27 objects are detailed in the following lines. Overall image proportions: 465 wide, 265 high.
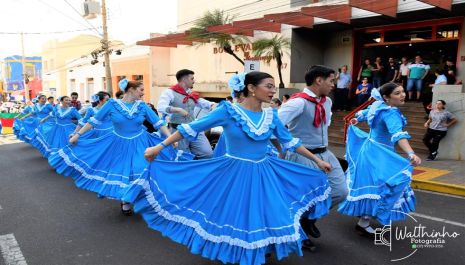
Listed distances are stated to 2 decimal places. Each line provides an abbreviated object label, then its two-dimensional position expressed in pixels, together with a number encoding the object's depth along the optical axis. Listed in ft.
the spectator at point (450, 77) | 40.32
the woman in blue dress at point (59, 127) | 30.68
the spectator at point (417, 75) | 43.35
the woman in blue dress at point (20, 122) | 39.75
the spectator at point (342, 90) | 49.85
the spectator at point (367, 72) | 48.80
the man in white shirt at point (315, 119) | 13.24
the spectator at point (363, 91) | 46.52
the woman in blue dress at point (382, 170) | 13.91
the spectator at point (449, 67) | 41.28
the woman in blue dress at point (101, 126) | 27.09
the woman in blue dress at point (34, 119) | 36.39
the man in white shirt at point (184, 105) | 19.84
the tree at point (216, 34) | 61.72
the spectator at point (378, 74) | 47.67
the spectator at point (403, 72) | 46.06
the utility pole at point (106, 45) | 71.36
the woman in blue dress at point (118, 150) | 17.80
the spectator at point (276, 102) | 33.17
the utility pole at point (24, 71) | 125.90
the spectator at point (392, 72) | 46.97
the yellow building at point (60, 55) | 155.12
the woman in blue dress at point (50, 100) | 36.39
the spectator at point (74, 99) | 39.93
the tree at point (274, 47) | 53.11
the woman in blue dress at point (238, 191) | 10.59
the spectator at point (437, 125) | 33.27
